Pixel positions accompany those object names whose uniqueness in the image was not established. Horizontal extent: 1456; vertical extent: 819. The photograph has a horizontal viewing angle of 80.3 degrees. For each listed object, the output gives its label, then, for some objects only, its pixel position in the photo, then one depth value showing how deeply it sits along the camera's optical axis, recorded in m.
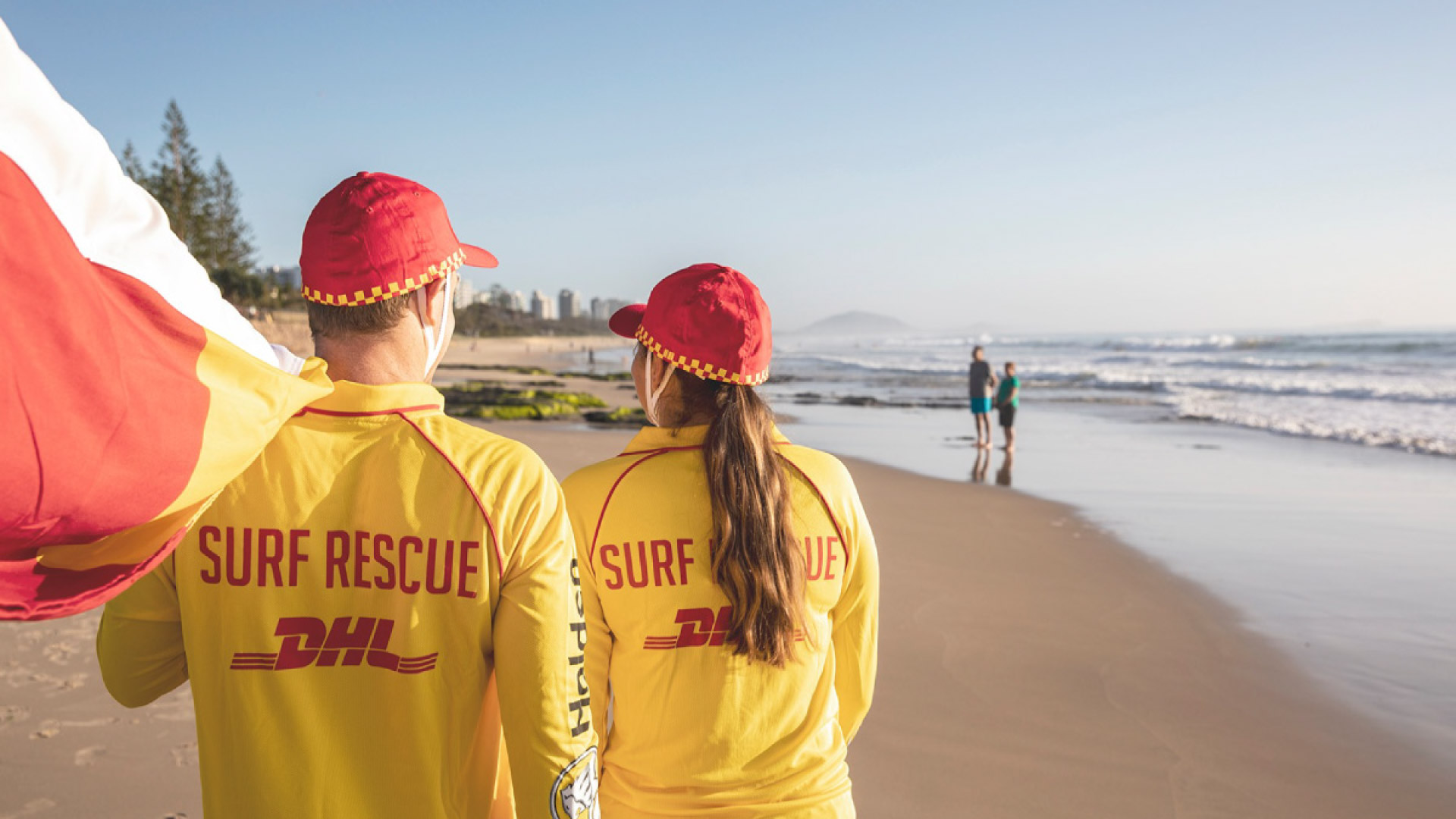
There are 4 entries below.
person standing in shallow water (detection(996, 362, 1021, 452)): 14.03
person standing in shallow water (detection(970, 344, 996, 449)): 14.43
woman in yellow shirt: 1.86
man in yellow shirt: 1.41
